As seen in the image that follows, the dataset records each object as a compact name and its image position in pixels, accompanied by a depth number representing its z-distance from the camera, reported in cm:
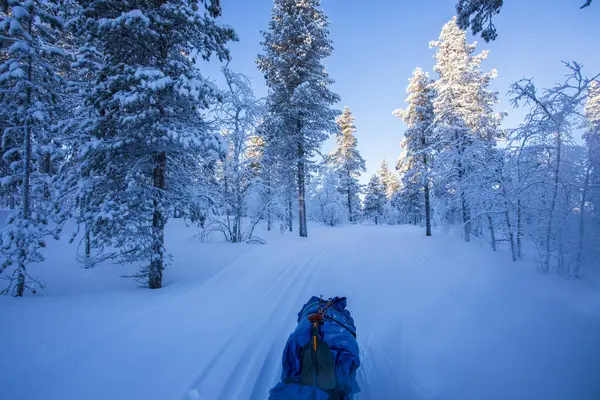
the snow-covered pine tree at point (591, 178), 462
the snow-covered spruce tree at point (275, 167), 1362
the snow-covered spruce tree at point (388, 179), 4456
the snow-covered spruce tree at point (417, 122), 1805
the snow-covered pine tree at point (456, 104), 1335
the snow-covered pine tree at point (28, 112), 511
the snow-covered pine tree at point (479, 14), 476
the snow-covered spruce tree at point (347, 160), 3103
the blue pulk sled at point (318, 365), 207
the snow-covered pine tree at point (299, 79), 1504
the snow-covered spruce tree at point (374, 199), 4062
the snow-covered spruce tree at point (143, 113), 516
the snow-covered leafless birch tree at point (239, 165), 1161
